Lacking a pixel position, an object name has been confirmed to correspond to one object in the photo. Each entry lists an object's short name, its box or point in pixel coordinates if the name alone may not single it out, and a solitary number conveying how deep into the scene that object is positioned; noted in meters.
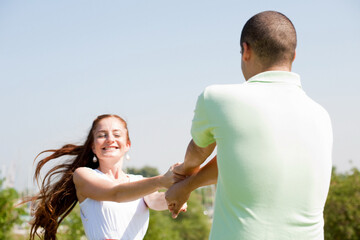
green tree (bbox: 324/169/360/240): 20.19
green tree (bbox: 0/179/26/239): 15.61
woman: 3.79
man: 2.26
